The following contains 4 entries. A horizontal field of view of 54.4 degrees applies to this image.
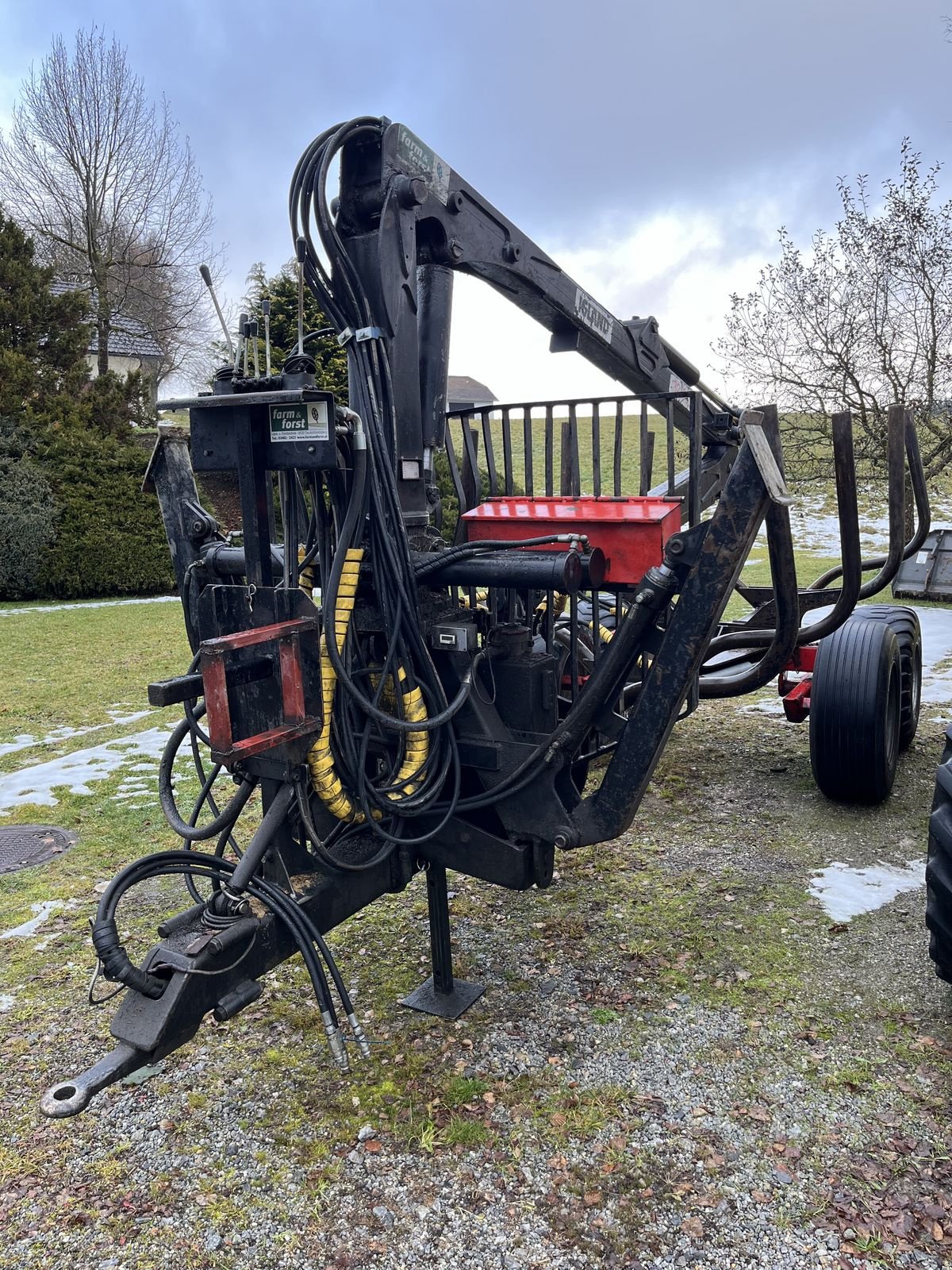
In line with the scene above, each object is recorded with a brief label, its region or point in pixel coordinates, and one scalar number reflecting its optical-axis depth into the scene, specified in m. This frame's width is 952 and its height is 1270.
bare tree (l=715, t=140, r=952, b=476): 12.94
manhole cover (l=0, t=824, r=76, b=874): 4.34
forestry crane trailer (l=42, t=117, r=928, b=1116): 2.34
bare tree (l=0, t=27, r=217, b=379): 18.89
